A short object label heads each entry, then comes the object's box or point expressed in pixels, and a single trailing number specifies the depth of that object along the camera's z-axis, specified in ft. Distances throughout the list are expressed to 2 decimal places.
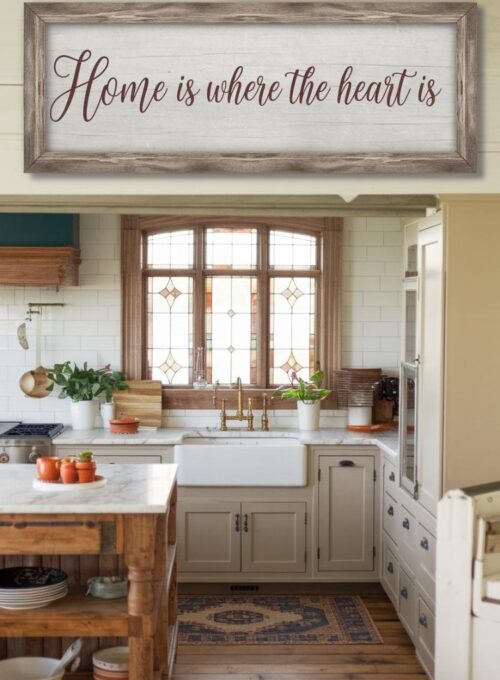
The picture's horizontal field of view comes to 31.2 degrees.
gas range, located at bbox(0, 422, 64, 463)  20.35
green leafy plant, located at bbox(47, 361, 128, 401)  22.50
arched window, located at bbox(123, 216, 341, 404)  23.53
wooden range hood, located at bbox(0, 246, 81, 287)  21.62
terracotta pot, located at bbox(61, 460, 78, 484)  12.85
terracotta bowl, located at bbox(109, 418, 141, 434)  21.75
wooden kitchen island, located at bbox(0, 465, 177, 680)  11.83
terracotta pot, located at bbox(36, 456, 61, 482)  12.95
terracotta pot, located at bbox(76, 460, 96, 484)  12.91
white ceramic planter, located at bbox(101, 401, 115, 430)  22.71
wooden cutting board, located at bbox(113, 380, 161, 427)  22.91
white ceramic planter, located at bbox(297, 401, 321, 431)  22.66
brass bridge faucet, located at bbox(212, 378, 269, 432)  22.72
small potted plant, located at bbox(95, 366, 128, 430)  22.70
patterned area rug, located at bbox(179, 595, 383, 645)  18.58
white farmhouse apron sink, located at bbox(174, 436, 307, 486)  20.99
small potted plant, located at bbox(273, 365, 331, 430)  22.62
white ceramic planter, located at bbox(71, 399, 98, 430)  22.52
